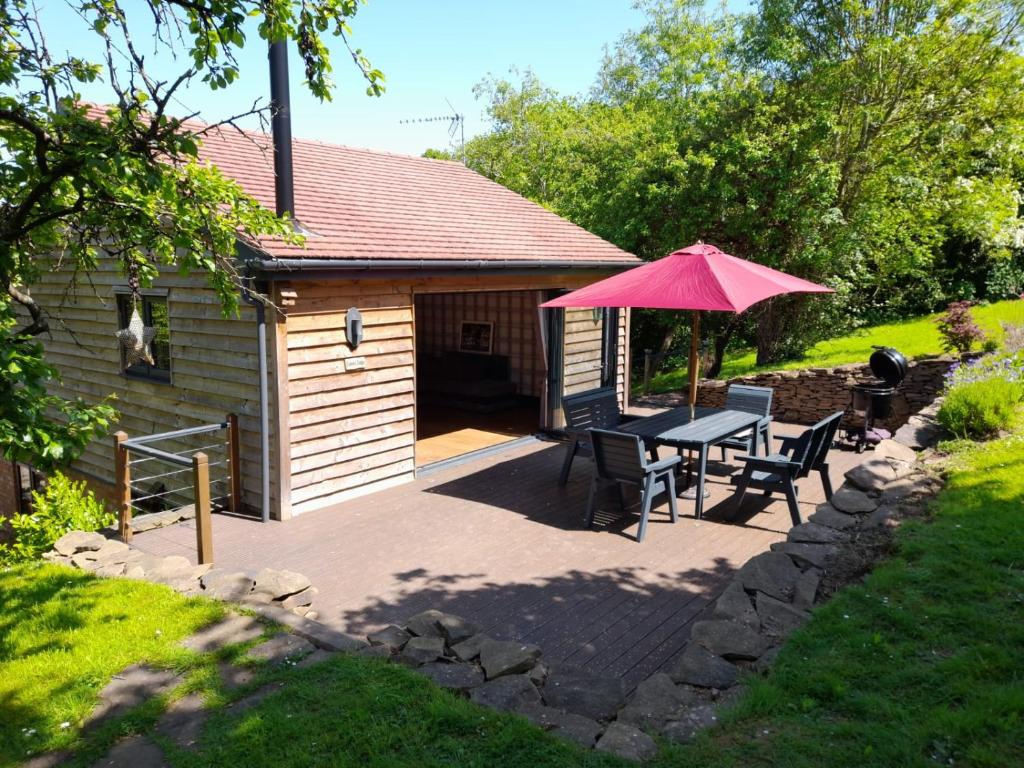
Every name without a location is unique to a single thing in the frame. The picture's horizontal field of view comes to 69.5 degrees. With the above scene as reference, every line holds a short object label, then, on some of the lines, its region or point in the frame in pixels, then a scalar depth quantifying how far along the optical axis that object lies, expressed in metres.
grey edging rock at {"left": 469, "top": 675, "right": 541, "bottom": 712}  3.70
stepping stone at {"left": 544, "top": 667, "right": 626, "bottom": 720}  3.79
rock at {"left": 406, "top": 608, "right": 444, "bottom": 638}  4.49
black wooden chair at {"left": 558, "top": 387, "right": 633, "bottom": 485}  8.45
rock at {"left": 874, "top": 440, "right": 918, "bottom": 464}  7.16
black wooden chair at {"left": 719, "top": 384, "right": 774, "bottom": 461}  8.68
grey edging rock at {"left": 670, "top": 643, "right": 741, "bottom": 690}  3.81
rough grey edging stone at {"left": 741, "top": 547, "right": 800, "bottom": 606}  4.75
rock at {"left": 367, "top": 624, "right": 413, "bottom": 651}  4.35
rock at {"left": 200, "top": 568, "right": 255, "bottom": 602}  5.20
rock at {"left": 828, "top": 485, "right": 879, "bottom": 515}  5.97
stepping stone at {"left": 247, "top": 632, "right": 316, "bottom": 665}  4.27
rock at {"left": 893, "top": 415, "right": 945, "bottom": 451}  7.90
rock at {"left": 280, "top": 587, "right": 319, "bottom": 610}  5.38
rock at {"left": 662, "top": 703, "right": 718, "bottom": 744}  3.32
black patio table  7.52
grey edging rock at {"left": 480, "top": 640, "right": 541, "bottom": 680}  4.02
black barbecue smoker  10.11
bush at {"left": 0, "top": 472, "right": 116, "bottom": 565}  7.10
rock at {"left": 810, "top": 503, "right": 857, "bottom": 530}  5.71
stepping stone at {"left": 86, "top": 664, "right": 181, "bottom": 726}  3.85
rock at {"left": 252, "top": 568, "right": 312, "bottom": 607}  5.34
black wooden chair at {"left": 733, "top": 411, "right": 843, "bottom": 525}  7.07
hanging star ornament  7.66
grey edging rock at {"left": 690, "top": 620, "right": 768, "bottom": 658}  4.05
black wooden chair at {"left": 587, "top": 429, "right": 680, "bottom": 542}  6.92
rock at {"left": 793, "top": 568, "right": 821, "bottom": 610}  4.58
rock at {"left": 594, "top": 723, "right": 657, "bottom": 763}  3.21
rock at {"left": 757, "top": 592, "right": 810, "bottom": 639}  4.27
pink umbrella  6.84
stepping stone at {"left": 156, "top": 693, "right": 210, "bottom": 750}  3.55
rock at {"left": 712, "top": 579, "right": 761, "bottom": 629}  4.43
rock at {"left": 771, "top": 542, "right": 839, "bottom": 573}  5.10
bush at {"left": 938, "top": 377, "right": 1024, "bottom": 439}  7.52
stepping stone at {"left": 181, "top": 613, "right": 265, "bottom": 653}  4.47
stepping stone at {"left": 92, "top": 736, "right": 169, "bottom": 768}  3.39
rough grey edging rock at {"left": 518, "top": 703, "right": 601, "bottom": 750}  3.38
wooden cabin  7.76
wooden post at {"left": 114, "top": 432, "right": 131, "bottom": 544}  7.12
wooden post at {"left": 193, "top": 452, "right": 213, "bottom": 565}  6.17
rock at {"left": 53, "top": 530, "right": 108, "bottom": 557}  6.16
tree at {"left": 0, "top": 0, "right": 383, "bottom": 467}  4.11
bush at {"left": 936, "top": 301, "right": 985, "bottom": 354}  11.77
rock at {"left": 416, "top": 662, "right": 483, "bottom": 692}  3.89
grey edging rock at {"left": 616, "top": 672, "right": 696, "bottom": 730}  3.51
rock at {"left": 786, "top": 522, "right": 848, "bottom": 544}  5.45
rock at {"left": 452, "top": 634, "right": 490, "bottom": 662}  4.23
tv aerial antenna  31.89
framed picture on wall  14.66
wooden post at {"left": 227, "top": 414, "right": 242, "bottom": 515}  7.95
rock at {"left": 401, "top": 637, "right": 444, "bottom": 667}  4.18
